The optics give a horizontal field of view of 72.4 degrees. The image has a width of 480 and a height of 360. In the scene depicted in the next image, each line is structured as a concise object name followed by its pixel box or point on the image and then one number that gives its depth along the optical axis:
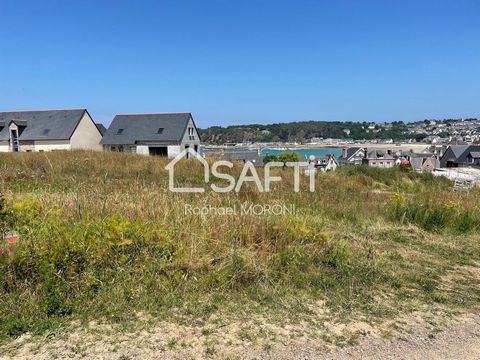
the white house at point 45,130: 31.78
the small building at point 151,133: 32.66
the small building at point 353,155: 70.09
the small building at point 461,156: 50.16
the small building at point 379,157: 63.25
